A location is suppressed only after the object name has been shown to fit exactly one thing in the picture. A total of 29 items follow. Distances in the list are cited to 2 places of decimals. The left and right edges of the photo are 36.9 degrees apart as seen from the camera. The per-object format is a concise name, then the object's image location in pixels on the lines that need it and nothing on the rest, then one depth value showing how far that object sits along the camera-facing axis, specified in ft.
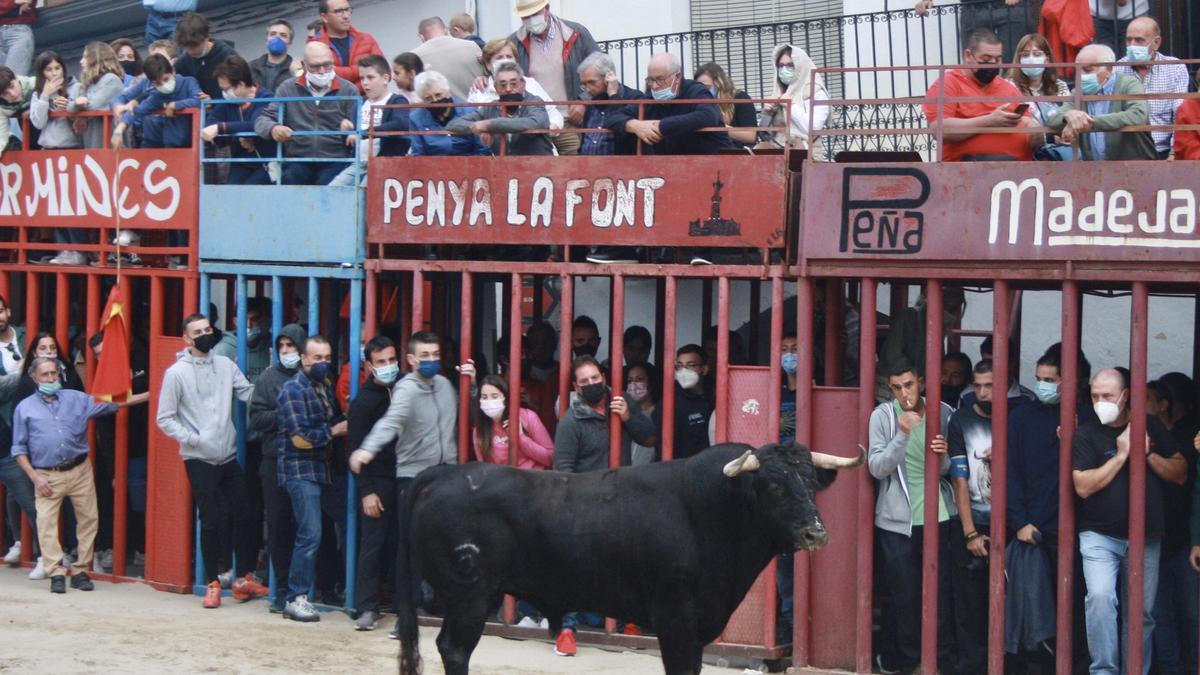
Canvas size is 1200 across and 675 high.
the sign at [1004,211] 35.35
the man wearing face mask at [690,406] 41.09
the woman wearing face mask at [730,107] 42.98
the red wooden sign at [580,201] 39.65
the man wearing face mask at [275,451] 43.68
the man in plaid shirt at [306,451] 42.73
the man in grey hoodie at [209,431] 44.29
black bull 32.19
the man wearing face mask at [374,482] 41.63
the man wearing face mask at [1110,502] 35.45
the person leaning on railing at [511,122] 41.88
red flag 47.14
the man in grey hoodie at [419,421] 40.88
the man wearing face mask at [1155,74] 39.09
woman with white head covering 45.65
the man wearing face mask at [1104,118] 36.01
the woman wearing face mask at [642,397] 41.29
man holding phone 37.96
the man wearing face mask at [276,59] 53.01
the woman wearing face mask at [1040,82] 39.42
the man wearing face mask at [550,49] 47.98
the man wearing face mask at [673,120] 40.19
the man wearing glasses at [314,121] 45.09
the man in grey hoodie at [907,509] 37.58
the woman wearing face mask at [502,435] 41.09
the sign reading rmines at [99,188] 47.01
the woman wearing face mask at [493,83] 43.52
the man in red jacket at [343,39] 52.21
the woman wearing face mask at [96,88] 49.37
